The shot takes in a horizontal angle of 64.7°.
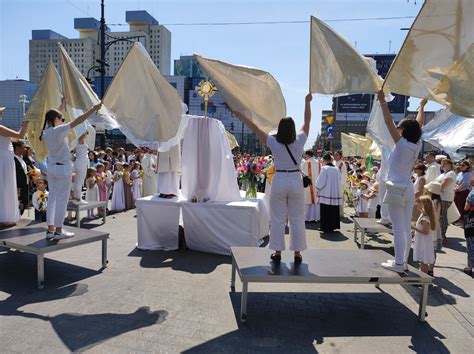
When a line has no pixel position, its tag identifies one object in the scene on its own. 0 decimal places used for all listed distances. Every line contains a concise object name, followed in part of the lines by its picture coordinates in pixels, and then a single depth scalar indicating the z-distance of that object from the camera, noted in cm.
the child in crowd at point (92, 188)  1065
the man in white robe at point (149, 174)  1288
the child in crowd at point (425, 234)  562
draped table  693
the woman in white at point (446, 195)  848
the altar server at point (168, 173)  777
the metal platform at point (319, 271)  422
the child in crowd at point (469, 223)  592
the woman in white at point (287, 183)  436
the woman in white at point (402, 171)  439
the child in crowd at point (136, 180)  1261
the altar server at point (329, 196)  975
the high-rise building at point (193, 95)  7175
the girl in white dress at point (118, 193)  1194
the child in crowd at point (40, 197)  786
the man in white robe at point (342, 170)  1260
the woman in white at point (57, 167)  518
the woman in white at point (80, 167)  900
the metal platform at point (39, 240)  503
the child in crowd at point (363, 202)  1002
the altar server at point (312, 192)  1116
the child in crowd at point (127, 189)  1231
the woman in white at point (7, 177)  577
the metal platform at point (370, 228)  720
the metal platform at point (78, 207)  866
